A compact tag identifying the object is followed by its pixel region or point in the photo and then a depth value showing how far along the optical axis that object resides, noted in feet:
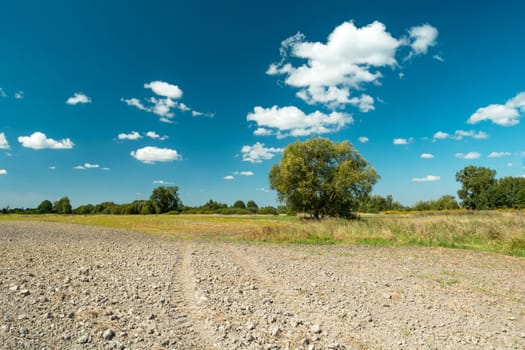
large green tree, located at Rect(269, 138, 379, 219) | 138.21
